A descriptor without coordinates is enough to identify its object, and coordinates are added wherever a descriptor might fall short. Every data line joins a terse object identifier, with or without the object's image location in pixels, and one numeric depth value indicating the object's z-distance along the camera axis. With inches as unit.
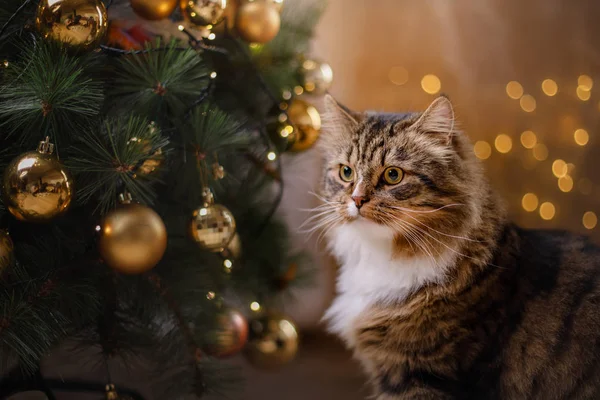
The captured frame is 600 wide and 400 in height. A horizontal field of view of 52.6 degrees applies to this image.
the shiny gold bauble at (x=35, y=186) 36.1
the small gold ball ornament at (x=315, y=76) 58.8
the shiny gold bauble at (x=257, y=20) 50.3
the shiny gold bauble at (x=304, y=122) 57.4
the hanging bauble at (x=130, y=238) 40.4
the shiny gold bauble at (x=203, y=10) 45.8
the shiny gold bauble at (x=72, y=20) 37.3
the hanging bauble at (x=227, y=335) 51.4
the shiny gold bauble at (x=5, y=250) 38.0
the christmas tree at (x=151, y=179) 38.4
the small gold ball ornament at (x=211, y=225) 46.2
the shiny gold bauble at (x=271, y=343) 57.7
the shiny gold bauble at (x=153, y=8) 43.9
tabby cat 39.8
